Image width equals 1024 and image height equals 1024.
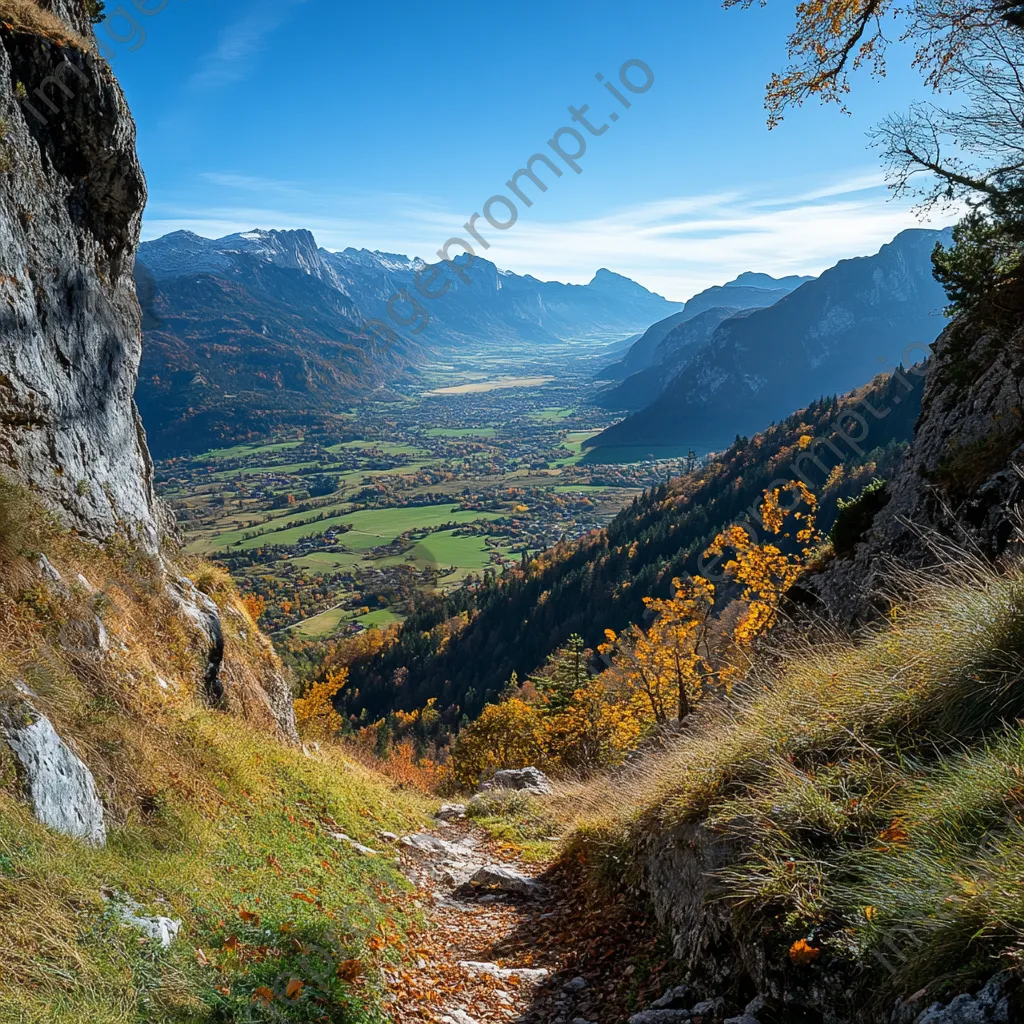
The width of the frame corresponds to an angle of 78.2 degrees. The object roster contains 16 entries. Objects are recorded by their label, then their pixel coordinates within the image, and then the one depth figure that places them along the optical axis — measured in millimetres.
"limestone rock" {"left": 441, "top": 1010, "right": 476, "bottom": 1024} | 5812
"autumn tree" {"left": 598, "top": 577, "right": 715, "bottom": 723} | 21078
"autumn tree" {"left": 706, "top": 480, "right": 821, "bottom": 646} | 20438
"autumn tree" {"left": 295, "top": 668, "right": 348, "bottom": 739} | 36697
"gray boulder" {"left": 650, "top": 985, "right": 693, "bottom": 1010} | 5352
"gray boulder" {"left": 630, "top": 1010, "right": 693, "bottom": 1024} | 5082
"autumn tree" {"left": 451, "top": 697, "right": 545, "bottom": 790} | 36781
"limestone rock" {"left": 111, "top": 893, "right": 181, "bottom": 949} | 4699
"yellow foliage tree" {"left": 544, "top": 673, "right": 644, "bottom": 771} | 26234
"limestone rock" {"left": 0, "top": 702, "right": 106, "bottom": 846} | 5211
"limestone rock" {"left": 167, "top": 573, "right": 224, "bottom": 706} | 12500
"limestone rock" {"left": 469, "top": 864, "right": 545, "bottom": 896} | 9969
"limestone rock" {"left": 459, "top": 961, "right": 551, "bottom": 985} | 6844
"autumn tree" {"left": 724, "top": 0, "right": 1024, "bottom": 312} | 9391
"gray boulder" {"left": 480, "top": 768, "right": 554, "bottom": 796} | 18812
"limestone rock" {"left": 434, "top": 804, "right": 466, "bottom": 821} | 16281
